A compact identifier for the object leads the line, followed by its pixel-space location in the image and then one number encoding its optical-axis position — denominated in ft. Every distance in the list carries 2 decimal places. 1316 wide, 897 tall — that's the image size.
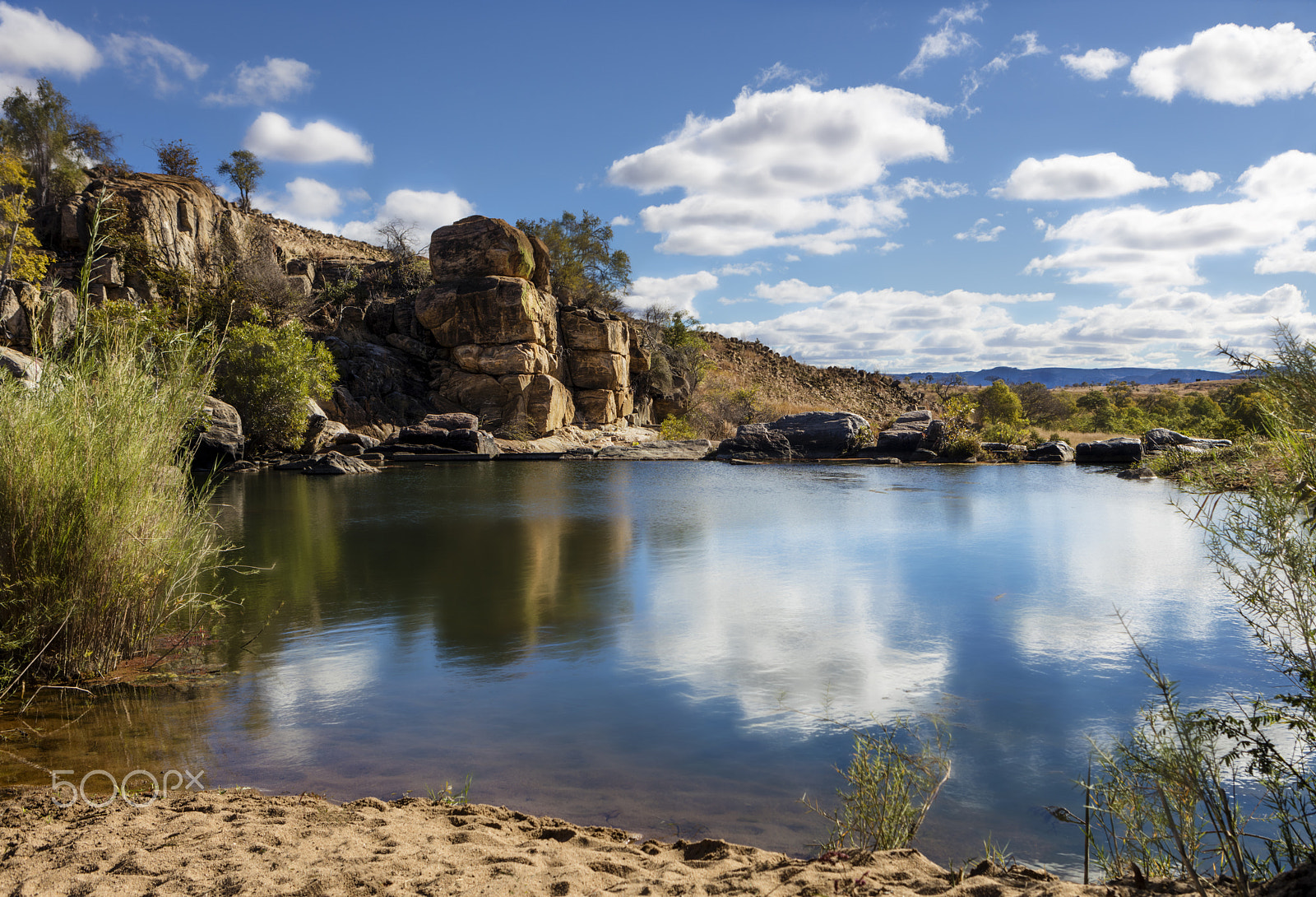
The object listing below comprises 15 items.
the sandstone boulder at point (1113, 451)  88.94
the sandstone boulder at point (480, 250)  114.52
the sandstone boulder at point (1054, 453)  95.40
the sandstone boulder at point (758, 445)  100.12
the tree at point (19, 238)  80.12
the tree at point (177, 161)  131.44
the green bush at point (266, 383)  81.05
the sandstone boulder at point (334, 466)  76.07
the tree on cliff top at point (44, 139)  112.16
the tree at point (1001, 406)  130.62
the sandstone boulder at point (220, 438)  70.33
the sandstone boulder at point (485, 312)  111.96
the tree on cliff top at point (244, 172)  147.64
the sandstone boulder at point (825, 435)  101.19
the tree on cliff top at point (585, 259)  148.25
